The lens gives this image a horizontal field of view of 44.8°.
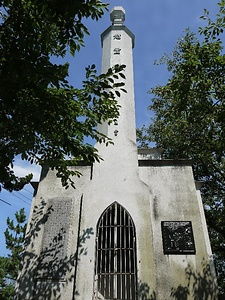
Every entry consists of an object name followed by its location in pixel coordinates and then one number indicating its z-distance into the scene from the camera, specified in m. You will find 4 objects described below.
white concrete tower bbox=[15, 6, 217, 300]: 7.54
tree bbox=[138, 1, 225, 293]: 7.50
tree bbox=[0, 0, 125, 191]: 5.37
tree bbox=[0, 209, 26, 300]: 19.77
